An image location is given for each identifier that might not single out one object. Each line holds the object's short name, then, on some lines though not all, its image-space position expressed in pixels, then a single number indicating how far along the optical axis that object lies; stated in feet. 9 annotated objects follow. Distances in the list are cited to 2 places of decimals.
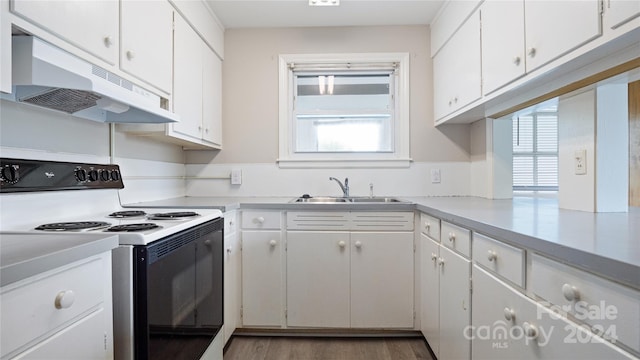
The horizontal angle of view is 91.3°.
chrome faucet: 8.37
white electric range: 3.26
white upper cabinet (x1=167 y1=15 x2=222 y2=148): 6.11
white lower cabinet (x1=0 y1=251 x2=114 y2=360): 2.05
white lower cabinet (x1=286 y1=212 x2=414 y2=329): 6.64
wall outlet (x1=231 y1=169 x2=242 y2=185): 8.64
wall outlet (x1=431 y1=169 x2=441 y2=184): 8.51
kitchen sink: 8.00
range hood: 3.12
